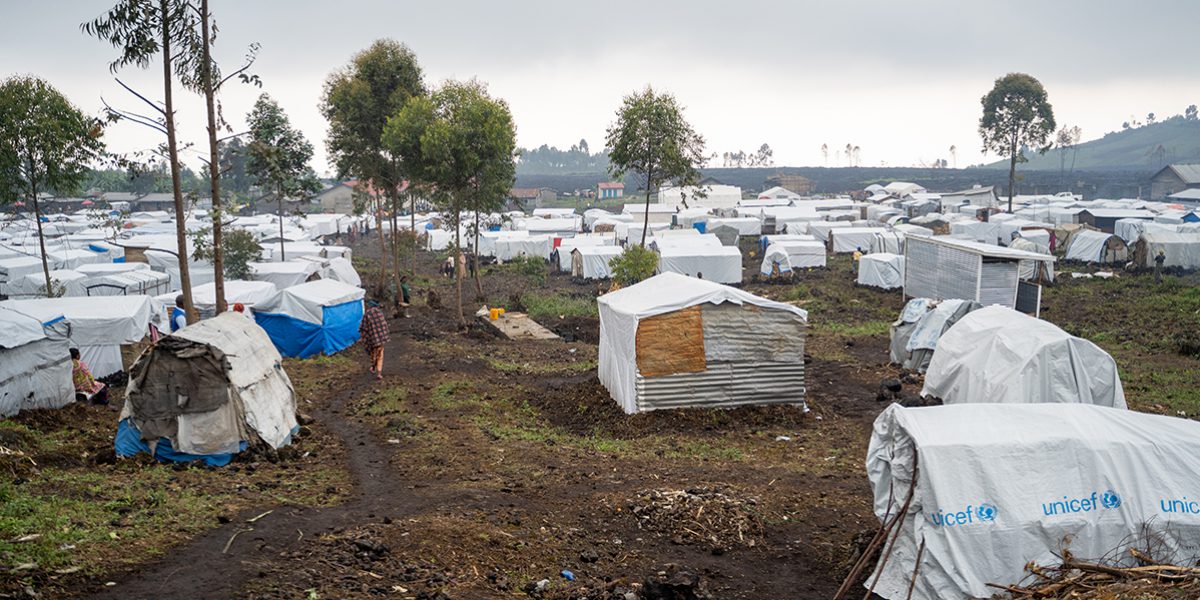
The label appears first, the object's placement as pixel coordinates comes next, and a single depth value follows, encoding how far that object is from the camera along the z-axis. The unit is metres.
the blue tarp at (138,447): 10.71
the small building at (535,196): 108.06
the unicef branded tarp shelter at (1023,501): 6.95
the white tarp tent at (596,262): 41.66
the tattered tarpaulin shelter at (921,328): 18.44
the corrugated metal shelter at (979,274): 24.17
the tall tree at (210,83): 14.16
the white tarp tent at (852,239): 50.00
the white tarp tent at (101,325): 17.22
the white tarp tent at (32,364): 13.29
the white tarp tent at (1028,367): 13.31
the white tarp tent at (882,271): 34.97
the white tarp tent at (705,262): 37.97
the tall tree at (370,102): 28.70
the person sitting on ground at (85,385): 14.95
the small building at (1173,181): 91.62
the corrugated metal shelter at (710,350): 13.52
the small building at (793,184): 121.06
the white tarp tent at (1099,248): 41.72
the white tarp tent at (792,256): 40.75
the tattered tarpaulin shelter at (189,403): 10.61
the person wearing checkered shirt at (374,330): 16.81
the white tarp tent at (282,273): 31.47
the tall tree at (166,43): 13.34
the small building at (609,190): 120.24
